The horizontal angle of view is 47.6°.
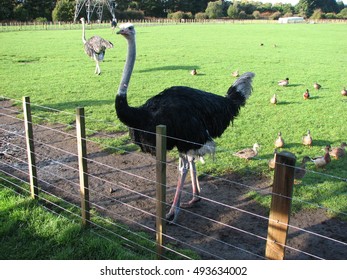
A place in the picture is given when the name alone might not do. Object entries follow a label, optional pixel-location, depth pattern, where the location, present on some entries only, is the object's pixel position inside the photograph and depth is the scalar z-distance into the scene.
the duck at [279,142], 6.75
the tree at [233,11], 73.91
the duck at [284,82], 12.16
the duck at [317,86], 11.67
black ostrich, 4.27
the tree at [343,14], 79.56
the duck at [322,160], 5.75
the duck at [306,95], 10.52
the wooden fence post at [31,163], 4.61
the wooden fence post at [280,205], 2.55
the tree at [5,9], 49.88
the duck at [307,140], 6.82
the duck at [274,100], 9.86
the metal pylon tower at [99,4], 45.70
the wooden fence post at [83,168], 3.89
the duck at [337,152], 6.11
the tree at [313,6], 85.38
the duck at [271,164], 5.55
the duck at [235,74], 13.41
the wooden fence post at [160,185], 3.19
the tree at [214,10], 69.81
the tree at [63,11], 51.44
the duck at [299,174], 5.12
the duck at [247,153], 6.02
